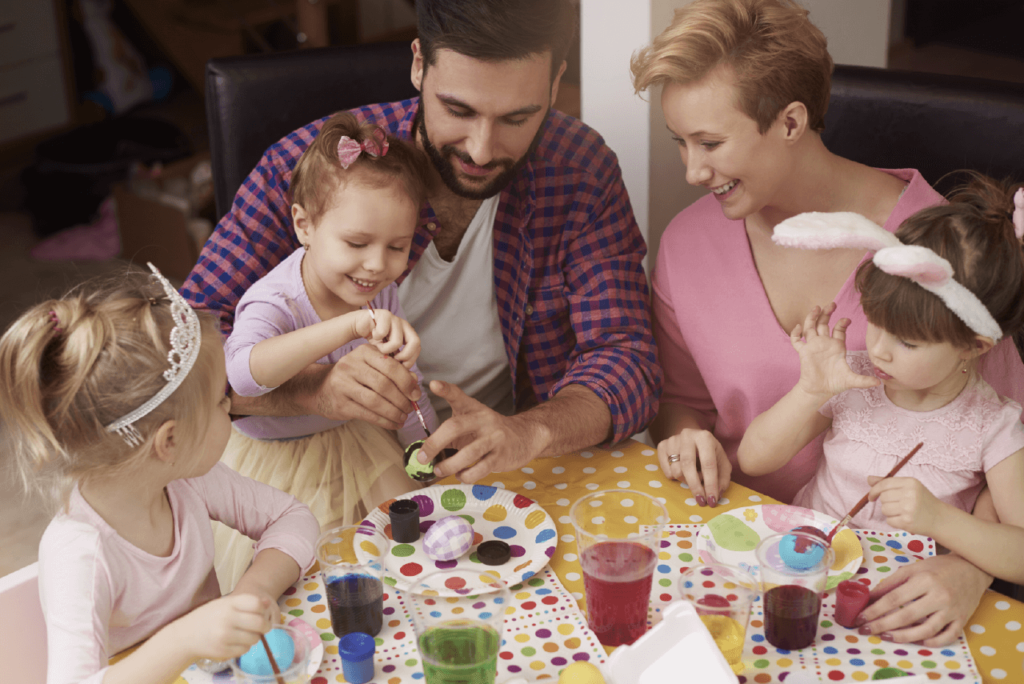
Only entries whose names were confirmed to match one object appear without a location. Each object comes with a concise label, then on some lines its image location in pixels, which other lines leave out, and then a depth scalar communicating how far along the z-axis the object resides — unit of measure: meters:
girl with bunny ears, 1.28
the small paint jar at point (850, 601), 1.17
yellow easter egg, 1.04
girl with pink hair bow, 1.56
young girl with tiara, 1.08
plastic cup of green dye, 1.04
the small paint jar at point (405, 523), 1.34
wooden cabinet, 4.59
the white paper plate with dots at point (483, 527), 1.28
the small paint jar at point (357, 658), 1.08
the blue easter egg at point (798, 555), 1.16
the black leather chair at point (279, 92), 2.01
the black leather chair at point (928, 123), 1.73
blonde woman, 1.55
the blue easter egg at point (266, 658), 1.07
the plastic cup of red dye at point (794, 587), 1.12
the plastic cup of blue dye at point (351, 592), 1.14
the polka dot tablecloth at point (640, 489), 1.16
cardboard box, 3.80
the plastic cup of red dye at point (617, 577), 1.13
